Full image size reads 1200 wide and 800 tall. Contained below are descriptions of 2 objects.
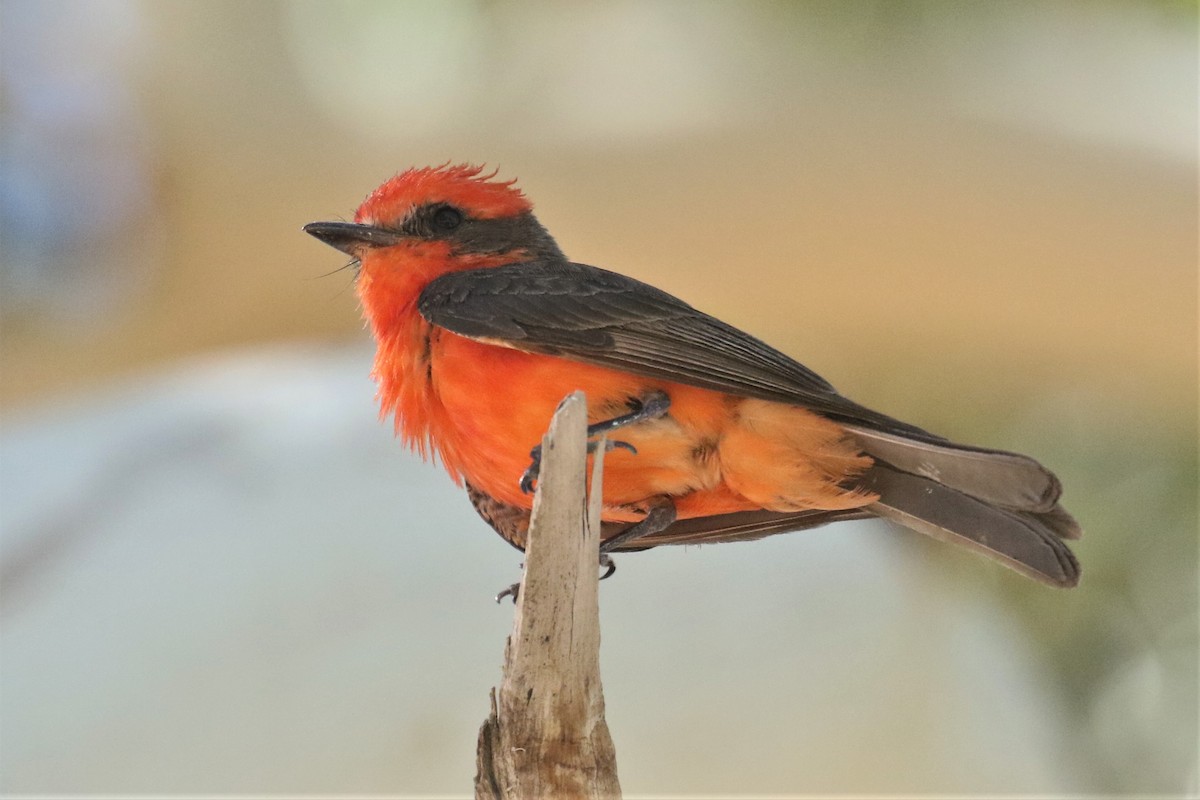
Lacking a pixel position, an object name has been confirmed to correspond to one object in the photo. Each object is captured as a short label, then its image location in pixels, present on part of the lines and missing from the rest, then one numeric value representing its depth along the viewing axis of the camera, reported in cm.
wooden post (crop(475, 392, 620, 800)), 573
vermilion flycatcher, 645
